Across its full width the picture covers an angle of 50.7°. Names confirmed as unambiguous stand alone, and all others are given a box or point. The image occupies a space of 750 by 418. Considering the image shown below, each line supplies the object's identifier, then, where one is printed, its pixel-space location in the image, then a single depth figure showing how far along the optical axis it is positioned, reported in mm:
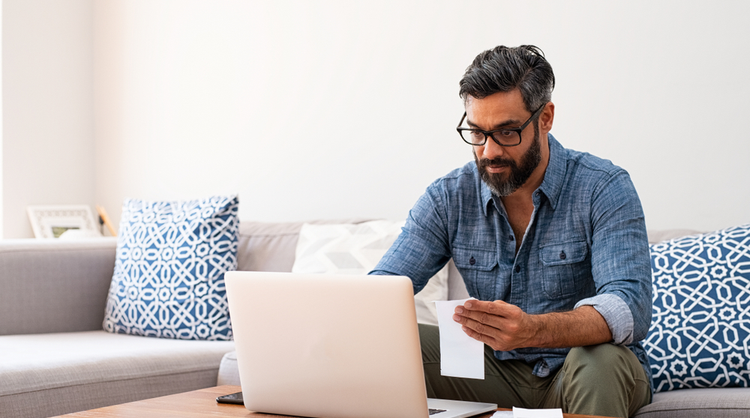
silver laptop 1122
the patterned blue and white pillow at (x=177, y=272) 2455
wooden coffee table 1249
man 1492
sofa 1779
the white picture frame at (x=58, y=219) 3372
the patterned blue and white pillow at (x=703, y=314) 1742
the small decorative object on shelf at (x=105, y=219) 3475
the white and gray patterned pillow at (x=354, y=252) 2260
